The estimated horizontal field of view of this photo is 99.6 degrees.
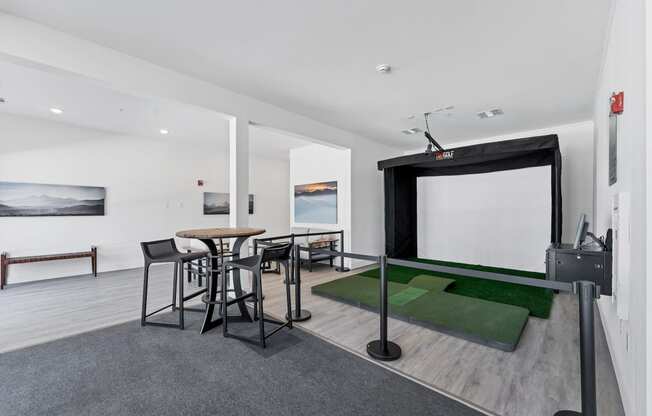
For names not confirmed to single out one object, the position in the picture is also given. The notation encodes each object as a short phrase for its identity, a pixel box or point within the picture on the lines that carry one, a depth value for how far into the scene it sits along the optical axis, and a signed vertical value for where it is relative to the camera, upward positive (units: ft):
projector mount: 15.89 +5.26
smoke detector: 10.48 +5.38
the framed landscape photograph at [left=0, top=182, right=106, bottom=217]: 15.90 +0.52
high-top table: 8.98 -1.75
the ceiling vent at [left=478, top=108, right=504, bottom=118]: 15.03 +5.27
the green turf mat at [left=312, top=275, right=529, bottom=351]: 9.04 -4.10
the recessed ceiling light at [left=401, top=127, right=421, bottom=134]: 18.54 +5.26
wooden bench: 15.20 -2.96
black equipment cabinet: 7.09 -1.61
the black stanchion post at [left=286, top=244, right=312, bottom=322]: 10.10 -3.78
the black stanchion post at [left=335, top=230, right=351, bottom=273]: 18.58 -3.73
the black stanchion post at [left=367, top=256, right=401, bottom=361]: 7.80 -3.79
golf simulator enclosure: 9.97 -4.09
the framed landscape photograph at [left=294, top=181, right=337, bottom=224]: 21.36 +0.37
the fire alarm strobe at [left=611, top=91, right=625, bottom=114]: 6.24 +2.45
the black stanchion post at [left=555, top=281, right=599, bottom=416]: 4.51 -2.31
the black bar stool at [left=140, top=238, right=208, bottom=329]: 9.59 -1.78
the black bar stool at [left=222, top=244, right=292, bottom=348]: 8.46 -1.97
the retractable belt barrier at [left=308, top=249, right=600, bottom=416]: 4.51 -1.85
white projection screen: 18.45 -0.79
